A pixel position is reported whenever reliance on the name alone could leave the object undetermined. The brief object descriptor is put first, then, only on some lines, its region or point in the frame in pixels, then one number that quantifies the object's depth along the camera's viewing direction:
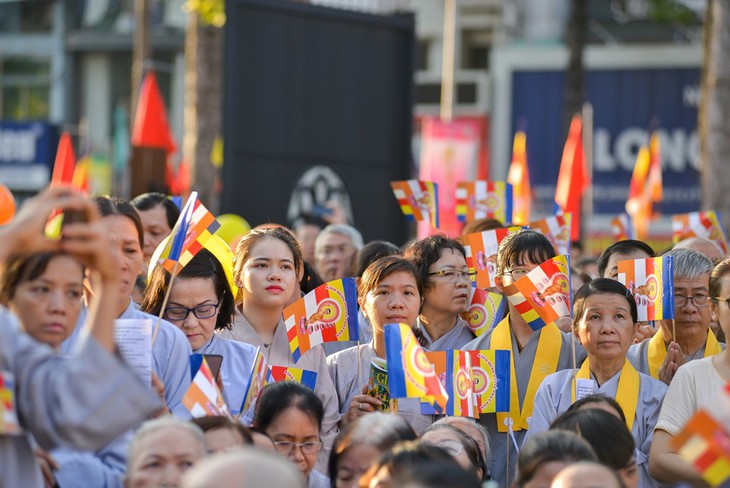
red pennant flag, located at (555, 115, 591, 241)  26.42
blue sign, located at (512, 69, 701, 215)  50.53
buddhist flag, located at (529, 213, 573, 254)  16.31
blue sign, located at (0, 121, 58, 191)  64.19
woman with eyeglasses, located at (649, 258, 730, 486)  9.93
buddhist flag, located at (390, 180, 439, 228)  16.72
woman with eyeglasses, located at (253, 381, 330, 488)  9.71
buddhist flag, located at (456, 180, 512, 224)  18.03
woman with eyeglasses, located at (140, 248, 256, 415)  10.84
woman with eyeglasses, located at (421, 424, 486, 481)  9.14
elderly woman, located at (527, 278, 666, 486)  10.93
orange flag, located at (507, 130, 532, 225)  26.51
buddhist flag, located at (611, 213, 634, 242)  19.80
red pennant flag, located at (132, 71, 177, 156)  31.77
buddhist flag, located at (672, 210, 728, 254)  17.44
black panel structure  20.41
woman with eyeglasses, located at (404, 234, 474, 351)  12.99
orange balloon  12.19
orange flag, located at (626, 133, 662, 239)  29.83
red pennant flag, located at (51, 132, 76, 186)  32.94
